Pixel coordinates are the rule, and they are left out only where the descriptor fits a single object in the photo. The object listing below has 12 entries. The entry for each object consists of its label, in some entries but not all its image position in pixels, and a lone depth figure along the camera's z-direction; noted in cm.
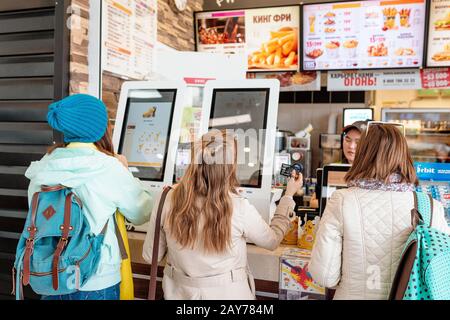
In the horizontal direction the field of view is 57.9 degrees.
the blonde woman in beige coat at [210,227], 152
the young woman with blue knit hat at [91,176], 162
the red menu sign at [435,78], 442
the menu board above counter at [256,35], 466
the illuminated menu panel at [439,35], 420
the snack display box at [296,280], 183
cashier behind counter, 317
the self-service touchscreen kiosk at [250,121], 213
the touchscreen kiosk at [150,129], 239
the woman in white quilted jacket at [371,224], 141
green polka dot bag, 124
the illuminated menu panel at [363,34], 430
